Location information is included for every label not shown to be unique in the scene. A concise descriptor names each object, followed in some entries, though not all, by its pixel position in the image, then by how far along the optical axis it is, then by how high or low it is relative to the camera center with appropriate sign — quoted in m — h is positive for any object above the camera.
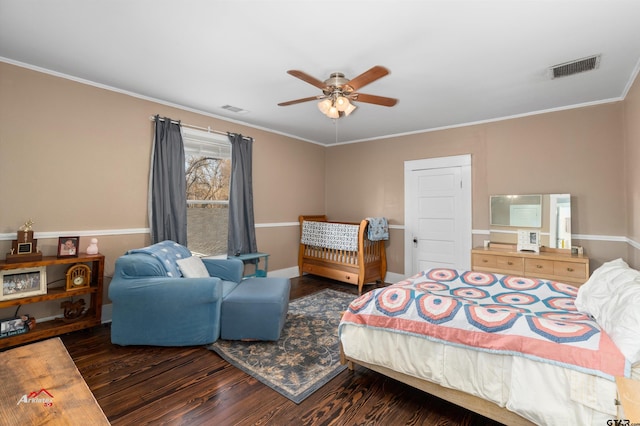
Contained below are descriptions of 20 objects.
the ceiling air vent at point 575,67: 2.49 +1.28
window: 3.97 +0.33
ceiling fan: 2.45 +1.03
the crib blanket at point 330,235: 4.46 -0.37
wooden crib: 4.41 -0.80
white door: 4.33 -0.03
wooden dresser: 3.23 -0.63
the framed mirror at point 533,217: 3.56 -0.08
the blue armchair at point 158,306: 2.53 -0.81
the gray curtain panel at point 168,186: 3.50 +0.34
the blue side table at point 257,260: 4.25 -0.71
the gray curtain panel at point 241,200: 4.30 +0.19
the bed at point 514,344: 1.34 -0.72
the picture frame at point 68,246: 2.78 -0.31
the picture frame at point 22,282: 2.48 -0.60
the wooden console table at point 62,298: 2.47 -0.76
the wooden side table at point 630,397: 0.90 -0.63
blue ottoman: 2.67 -0.95
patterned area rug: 2.12 -1.22
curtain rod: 3.52 +1.15
